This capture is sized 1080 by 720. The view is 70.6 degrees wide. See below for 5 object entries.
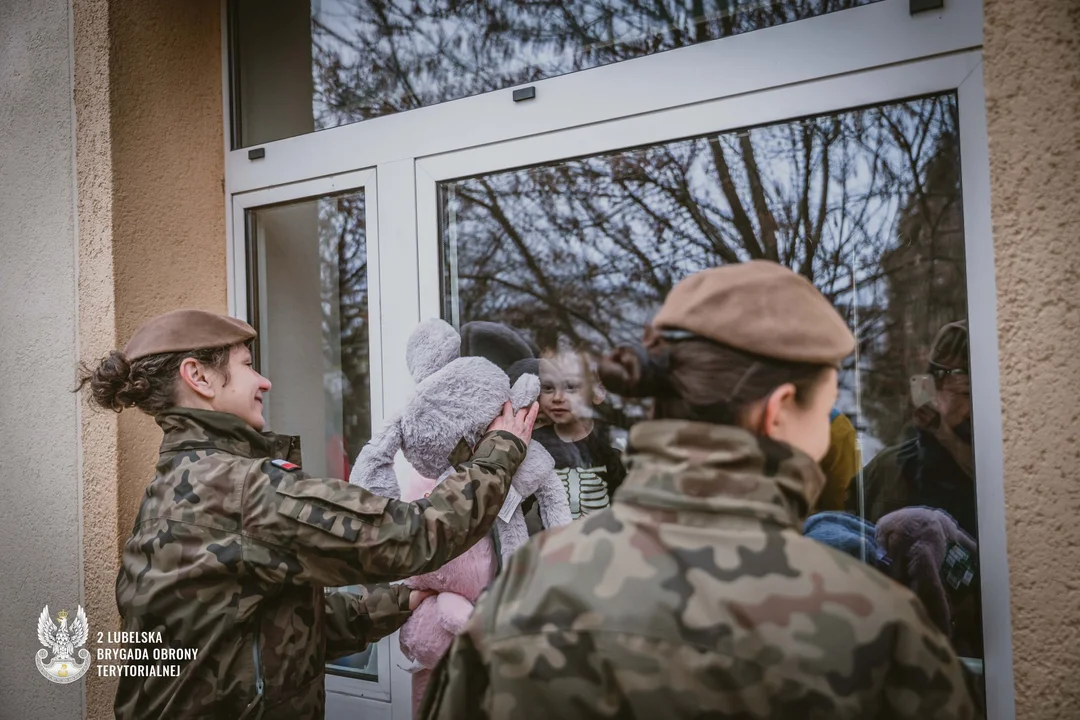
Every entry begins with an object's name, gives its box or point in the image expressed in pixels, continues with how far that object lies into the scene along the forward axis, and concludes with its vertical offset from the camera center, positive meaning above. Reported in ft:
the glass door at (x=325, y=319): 8.64 +0.75
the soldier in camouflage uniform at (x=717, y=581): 3.42 -1.00
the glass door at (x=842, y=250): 5.68 +1.01
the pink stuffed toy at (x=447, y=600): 7.09 -2.09
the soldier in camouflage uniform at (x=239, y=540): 5.65 -1.19
